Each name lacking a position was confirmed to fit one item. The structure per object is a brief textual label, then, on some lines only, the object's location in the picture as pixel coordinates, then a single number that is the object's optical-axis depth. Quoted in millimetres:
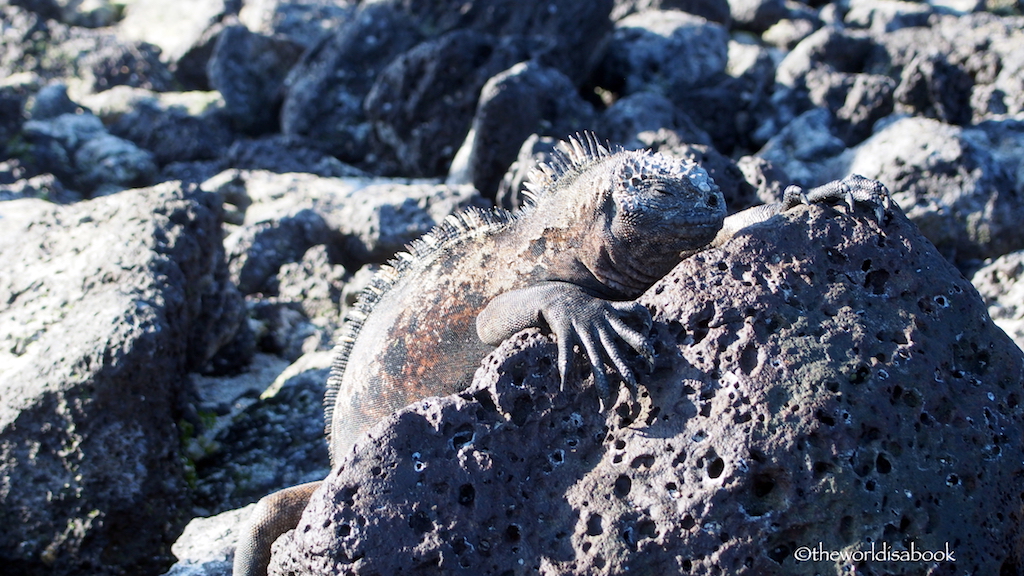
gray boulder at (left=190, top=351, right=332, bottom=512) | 4027
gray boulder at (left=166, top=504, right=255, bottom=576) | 3119
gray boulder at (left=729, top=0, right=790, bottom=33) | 11609
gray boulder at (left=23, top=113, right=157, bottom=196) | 8547
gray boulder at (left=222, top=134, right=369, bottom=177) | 8617
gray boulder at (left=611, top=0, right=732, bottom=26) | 10812
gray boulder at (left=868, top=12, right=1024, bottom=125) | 7398
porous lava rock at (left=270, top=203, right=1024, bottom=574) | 1995
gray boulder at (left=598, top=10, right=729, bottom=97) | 9094
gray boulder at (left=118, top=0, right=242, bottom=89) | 12344
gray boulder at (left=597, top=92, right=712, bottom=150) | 6688
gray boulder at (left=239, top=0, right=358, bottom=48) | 11977
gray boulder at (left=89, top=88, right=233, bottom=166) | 9508
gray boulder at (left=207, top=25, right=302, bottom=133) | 10844
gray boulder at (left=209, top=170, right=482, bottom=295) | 5996
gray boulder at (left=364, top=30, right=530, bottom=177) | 8164
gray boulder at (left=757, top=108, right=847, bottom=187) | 6520
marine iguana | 2461
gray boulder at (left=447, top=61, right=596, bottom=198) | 6781
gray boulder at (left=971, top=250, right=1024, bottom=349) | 4055
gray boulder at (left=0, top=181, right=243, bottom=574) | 3746
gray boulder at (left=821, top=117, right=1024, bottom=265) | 5059
